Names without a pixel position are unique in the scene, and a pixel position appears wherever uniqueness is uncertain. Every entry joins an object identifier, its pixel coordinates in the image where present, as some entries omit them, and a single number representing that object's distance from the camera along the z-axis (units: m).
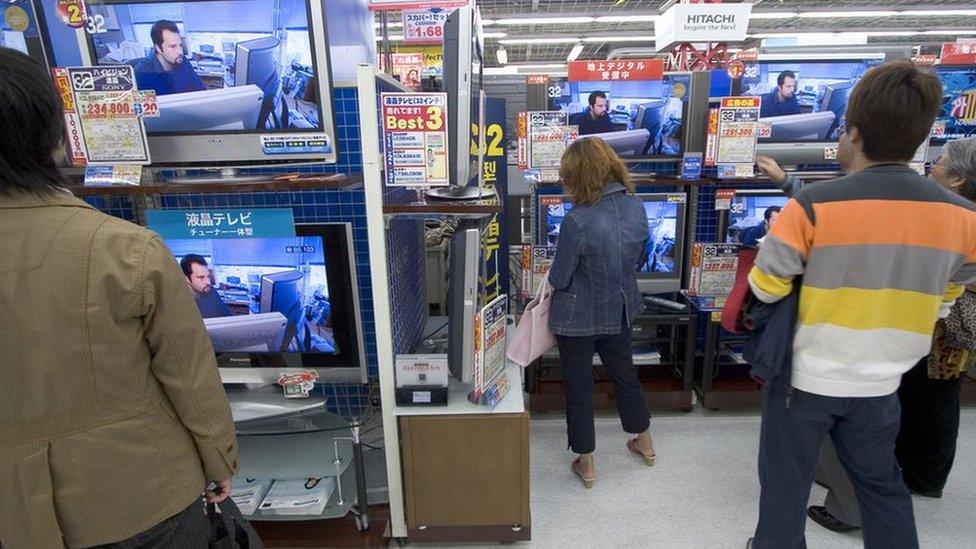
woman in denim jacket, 2.12
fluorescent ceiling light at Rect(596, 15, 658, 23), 8.78
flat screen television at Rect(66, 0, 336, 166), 1.58
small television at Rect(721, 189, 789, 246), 2.83
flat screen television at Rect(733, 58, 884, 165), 2.67
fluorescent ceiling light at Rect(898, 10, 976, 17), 9.20
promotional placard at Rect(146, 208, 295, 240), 1.65
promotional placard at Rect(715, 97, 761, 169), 2.45
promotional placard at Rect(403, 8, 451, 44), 4.02
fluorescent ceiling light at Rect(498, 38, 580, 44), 10.80
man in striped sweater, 1.29
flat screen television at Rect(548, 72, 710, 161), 2.71
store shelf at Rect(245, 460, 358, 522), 1.90
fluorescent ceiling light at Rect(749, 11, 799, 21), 8.98
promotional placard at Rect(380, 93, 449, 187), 1.54
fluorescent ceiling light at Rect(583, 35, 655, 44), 10.21
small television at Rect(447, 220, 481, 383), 1.74
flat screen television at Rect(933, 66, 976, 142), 2.84
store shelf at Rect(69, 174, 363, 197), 1.57
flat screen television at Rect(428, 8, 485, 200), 1.61
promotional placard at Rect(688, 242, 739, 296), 2.75
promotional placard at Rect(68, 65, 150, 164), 1.49
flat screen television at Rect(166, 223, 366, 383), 1.74
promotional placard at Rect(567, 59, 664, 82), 2.64
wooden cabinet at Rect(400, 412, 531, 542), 1.82
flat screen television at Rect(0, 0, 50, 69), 1.60
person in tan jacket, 0.95
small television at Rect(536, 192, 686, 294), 2.83
